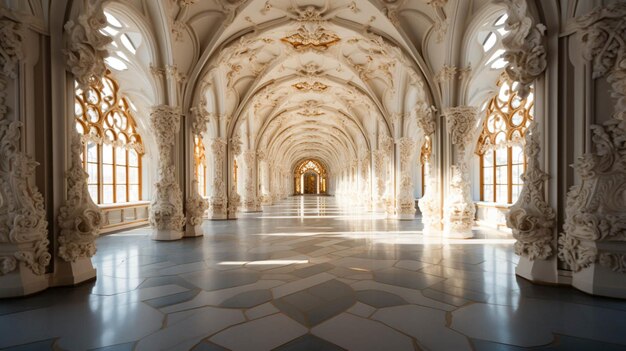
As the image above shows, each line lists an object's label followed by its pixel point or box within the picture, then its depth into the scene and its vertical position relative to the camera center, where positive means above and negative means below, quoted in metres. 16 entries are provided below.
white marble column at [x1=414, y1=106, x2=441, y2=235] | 8.49 -0.52
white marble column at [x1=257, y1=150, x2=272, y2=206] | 24.31 -0.72
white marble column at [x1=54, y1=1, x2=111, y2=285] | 4.17 -0.19
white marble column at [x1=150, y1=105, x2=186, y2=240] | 7.72 -0.26
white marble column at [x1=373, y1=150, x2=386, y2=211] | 17.33 -0.52
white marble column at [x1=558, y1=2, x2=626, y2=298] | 3.54 -0.12
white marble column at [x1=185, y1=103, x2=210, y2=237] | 8.37 -0.67
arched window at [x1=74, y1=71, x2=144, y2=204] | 10.03 +1.13
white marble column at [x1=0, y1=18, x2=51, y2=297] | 3.64 -0.23
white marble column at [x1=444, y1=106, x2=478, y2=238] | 7.96 -0.15
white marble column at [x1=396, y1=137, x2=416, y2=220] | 12.85 -0.44
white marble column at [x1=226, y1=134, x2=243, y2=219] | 13.72 -0.29
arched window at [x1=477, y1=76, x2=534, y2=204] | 10.27 +1.01
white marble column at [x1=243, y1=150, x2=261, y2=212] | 17.75 -0.54
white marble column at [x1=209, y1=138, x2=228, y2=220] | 13.18 -0.47
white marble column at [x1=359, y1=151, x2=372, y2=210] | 19.25 -0.63
